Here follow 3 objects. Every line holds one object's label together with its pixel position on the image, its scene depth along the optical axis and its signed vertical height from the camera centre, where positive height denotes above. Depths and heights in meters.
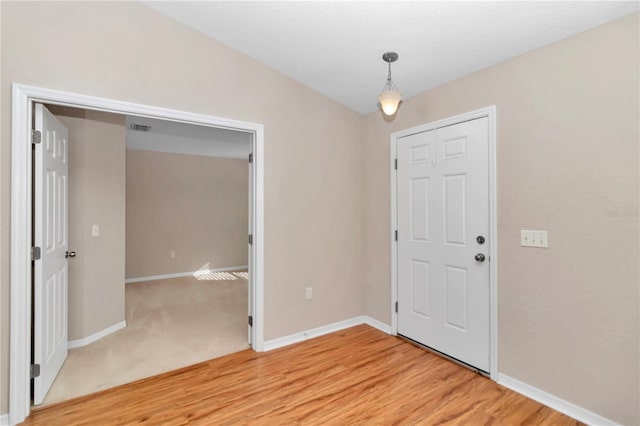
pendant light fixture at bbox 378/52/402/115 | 2.25 +0.84
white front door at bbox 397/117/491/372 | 2.54 -0.23
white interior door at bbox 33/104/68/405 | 2.11 -0.27
